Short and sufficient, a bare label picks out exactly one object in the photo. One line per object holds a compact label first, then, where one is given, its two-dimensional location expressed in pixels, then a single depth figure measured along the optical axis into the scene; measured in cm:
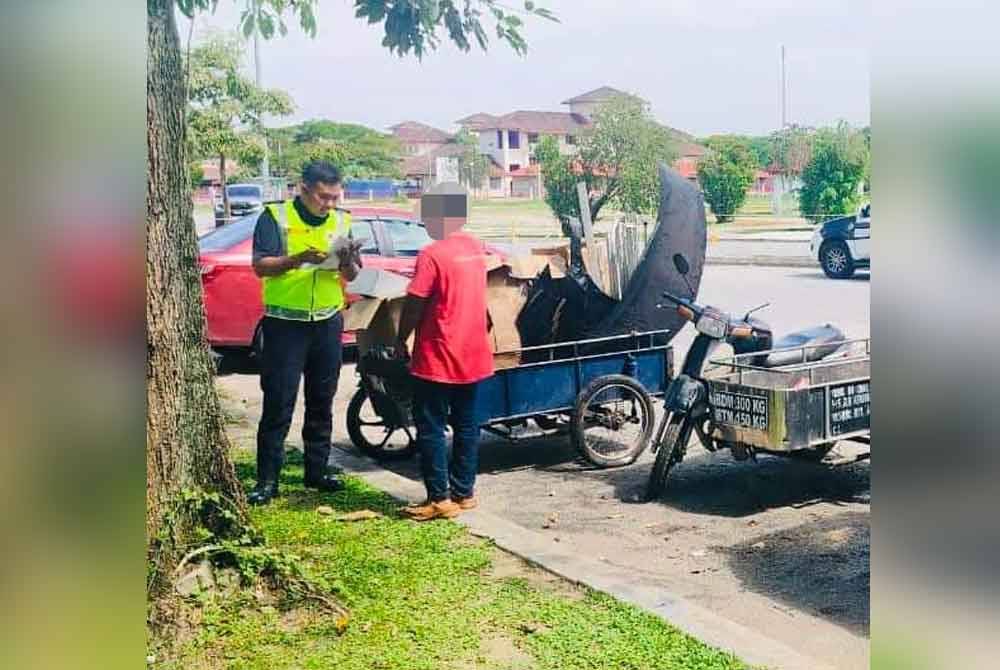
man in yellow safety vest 420
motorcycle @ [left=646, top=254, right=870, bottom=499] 487
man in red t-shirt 467
